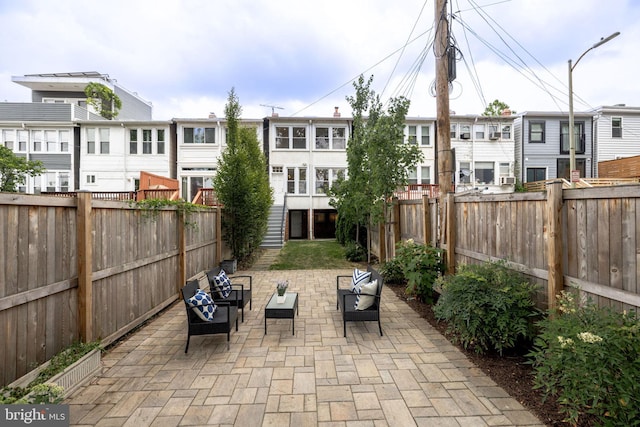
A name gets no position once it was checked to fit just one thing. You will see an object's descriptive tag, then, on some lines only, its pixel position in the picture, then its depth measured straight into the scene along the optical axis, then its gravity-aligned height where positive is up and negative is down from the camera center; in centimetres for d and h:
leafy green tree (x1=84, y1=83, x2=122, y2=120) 2000 +754
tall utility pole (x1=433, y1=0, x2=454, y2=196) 618 +236
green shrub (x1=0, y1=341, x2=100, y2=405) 241 -150
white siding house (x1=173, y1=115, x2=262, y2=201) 1908 +387
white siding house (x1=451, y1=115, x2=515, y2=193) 1989 +381
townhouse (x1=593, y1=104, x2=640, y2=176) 2002 +475
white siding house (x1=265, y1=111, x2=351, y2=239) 1922 +328
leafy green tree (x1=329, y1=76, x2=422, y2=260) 887 +154
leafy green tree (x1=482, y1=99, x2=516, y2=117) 2415 +817
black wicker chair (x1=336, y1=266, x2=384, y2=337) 467 -159
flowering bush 206 -113
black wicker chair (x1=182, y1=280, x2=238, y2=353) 414 -154
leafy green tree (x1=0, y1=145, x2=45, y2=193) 1320 +198
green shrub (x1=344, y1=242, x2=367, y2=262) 1150 -166
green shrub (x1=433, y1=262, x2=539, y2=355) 355 -120
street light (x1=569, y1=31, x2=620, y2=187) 1130 +409
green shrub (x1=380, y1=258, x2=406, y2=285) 787 -167
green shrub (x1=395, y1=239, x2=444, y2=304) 592 -118
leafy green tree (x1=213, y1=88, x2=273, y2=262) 1009 +53
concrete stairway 1492 -108
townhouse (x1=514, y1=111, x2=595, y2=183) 2009 +426
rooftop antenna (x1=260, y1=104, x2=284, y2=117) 1924 +646
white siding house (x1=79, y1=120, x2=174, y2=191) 1877 +361
